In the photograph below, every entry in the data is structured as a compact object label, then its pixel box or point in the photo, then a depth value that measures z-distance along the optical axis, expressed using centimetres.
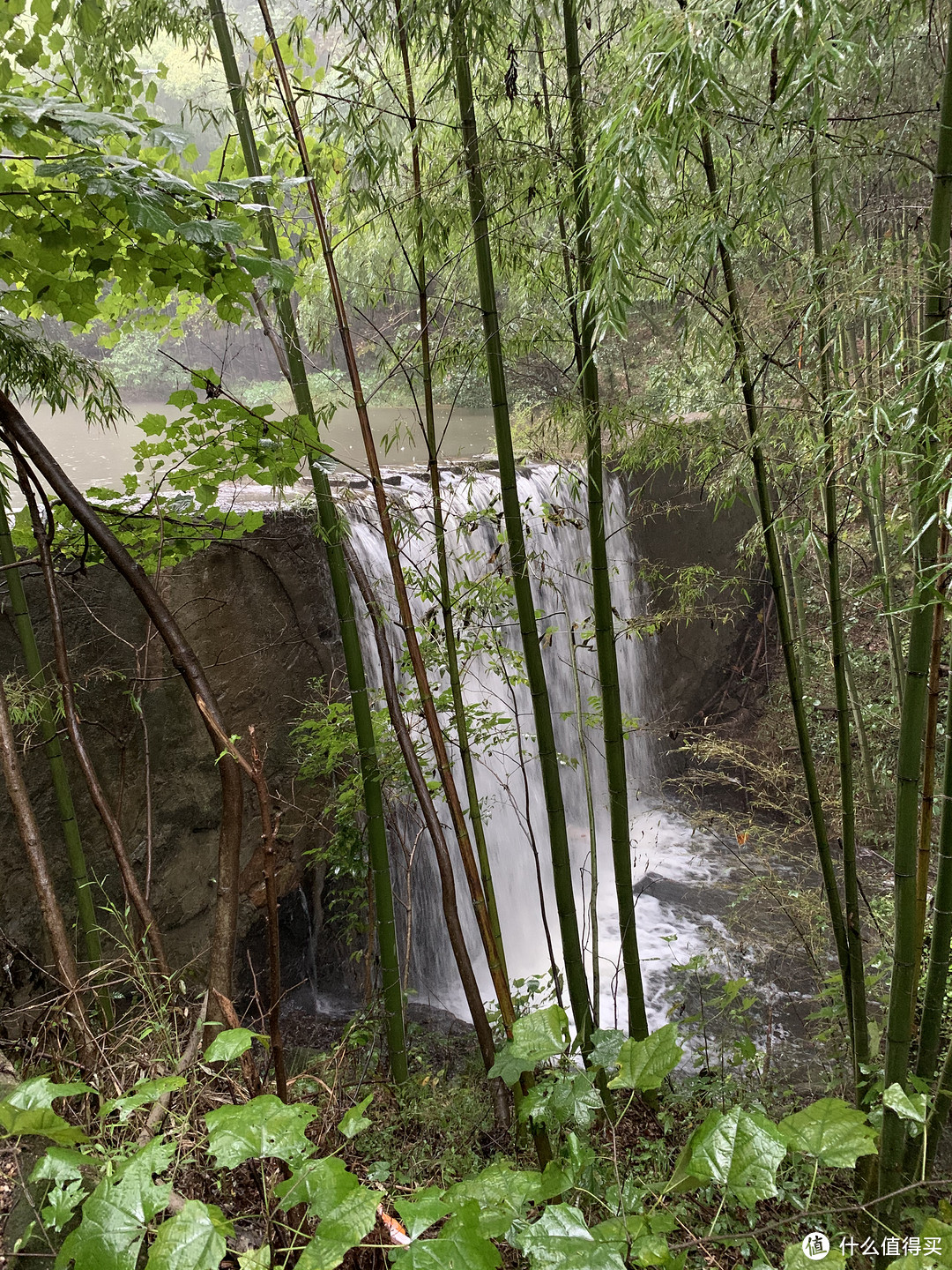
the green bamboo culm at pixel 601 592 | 194
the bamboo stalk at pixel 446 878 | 176
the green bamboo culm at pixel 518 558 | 200
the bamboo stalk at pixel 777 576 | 190
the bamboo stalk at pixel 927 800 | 179
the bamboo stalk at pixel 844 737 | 193
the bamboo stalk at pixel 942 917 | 184
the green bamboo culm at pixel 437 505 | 190
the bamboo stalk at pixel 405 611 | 160
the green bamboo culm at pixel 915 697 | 136
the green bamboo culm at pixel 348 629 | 208
